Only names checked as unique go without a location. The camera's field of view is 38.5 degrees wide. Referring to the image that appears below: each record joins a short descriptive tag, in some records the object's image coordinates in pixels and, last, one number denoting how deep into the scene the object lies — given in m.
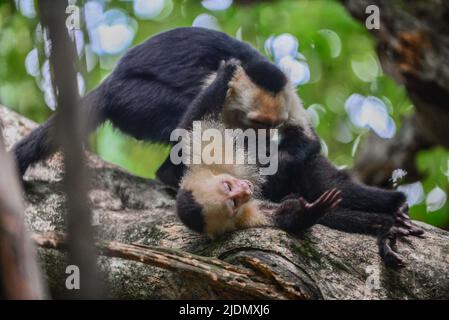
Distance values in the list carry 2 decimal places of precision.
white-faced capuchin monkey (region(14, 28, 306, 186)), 6.10
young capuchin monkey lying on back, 4.57
